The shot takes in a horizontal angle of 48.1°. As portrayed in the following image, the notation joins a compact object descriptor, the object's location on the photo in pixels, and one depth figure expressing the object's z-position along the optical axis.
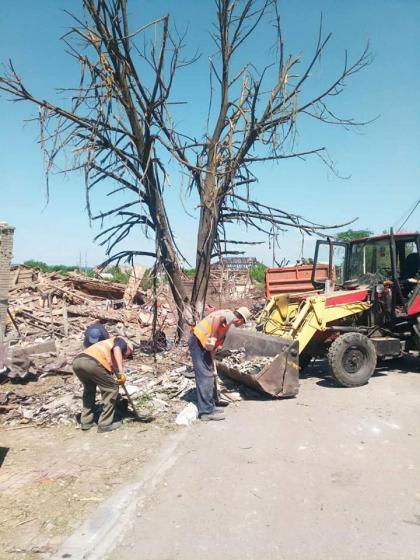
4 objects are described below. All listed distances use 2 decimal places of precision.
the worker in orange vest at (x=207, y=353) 6.28
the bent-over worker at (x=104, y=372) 5.88
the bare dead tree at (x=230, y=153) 8.27
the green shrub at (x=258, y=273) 31.28
